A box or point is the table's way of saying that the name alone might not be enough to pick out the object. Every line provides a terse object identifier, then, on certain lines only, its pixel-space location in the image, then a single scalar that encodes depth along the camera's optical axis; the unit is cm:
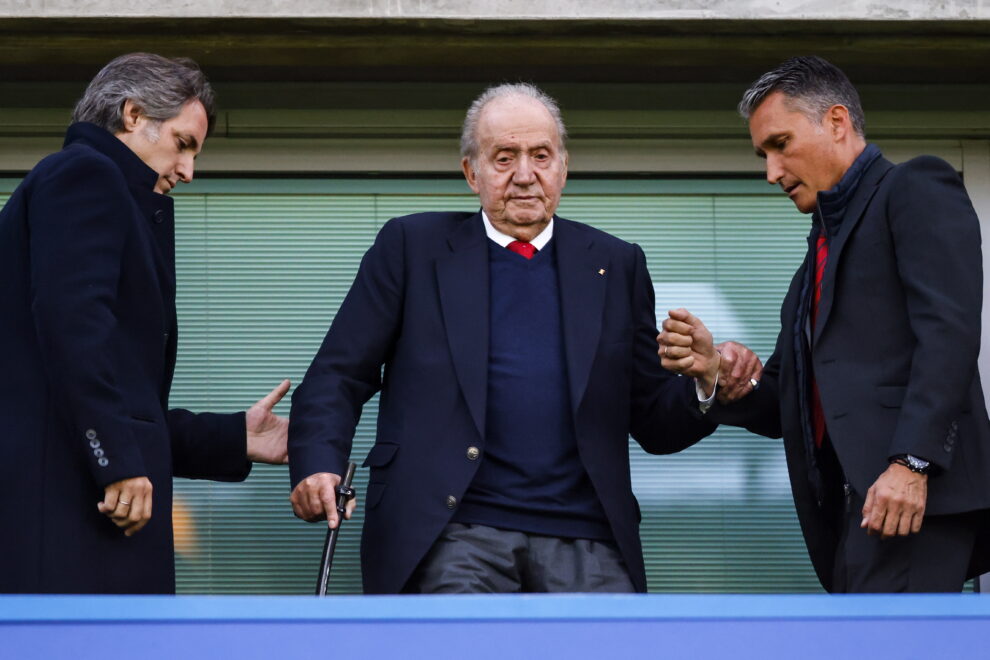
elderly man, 710
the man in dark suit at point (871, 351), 653
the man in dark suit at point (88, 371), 625
